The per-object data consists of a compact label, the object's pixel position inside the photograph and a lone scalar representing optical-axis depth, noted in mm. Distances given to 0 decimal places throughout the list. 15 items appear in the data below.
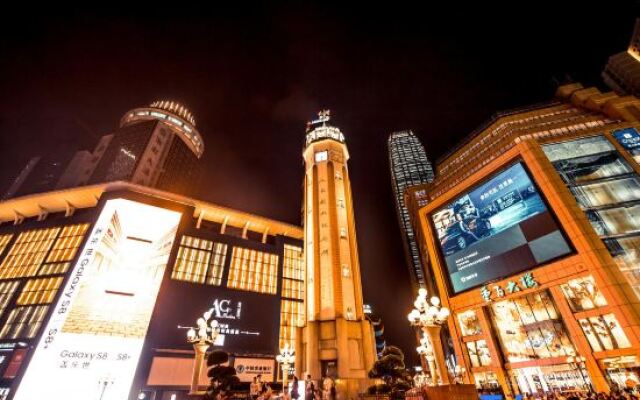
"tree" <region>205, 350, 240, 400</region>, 12261
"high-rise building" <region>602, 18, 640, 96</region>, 58753
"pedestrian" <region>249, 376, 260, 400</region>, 11602
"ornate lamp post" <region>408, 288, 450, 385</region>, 11039
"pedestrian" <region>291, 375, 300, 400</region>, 11859
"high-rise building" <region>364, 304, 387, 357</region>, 57950
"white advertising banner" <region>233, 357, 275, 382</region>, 30312
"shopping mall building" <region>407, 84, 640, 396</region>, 21484
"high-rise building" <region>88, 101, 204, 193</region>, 49441
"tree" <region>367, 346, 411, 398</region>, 16953
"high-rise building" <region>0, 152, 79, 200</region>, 57938
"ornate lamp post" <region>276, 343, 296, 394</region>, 23209
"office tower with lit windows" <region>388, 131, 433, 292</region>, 99938
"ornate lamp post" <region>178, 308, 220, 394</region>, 14762
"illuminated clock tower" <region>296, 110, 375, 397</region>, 24844
